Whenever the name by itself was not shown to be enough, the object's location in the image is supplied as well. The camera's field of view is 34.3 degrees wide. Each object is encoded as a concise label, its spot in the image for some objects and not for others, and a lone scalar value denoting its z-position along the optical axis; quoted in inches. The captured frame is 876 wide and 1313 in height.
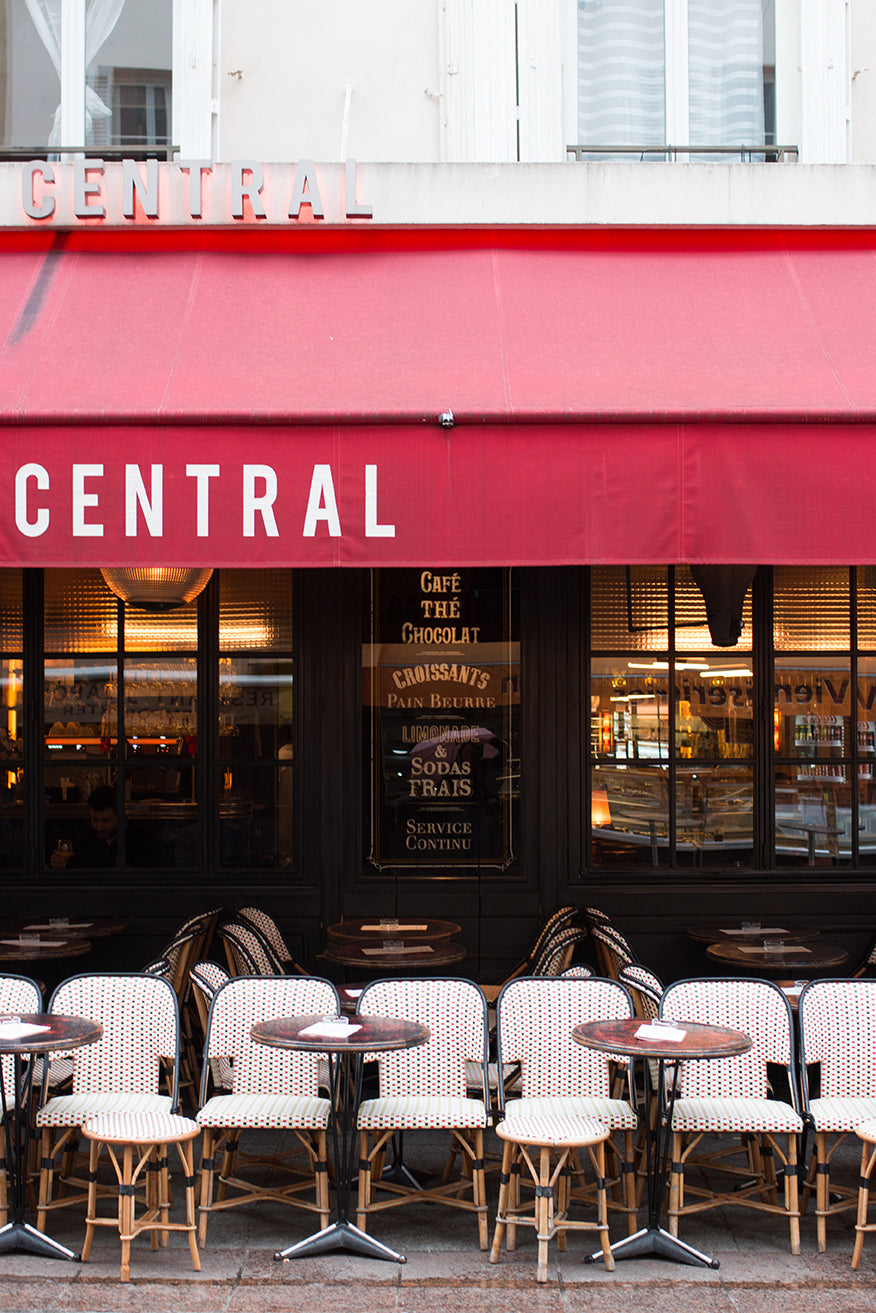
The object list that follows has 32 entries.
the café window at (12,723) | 346.0
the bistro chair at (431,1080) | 236.7
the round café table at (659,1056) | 217.2
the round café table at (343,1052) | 220.8
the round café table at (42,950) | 299.1
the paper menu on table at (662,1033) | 224.7
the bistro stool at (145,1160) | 219.6
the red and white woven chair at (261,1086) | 234.4
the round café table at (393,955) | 292.8
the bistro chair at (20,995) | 255.1
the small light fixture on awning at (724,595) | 318.0
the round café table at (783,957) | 294.4
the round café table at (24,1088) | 220.1
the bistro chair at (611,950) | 290.5
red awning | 240.5
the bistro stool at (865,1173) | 225.0
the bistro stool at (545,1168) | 220.1
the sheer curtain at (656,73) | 330.0
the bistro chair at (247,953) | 291.1
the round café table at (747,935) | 316.2
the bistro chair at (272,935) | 329.1
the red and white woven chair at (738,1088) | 234.1
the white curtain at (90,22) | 325.7
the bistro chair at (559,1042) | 246.5
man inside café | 344.5
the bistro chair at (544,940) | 316.5
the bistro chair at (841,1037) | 247.4
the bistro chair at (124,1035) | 248.1
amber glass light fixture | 295.6
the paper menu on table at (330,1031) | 225.3
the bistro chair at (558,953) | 295.7
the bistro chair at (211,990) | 253.4
